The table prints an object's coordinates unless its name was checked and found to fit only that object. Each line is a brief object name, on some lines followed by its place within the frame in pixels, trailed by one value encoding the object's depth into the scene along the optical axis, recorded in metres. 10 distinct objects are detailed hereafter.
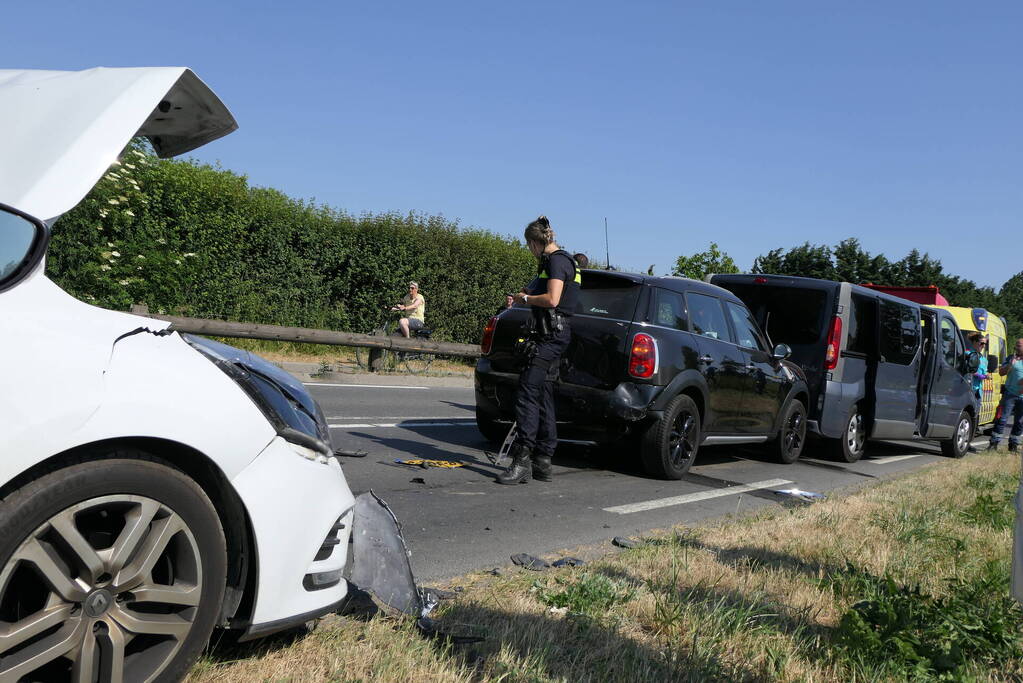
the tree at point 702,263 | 24.20
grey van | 10.09
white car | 2.16
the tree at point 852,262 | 54.47
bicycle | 16.44
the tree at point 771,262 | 56.84
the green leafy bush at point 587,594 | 3.65
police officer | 6.80
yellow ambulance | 17.47
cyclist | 17.70
